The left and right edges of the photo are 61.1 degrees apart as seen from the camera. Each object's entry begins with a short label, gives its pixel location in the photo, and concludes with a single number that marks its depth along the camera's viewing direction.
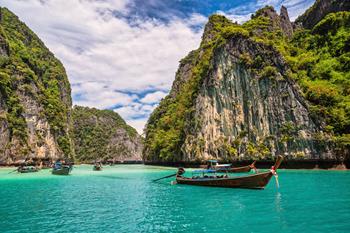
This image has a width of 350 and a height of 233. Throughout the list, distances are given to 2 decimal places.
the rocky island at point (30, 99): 78.25
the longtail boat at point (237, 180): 24.91
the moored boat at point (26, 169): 55.54
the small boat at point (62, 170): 50.34
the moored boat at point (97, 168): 68.69
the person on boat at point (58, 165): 53.51
